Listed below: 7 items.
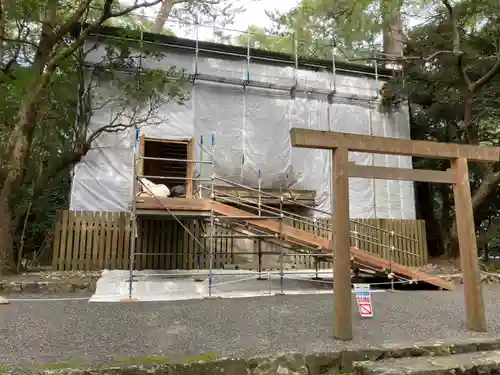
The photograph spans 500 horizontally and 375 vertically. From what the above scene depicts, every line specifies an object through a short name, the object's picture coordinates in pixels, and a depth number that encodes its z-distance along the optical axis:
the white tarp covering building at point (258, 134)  10.97
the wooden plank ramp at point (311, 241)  7.96
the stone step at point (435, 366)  3.41
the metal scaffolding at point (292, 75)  12.27
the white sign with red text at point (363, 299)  5.39
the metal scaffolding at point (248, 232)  7.45
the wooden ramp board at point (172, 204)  7.65
